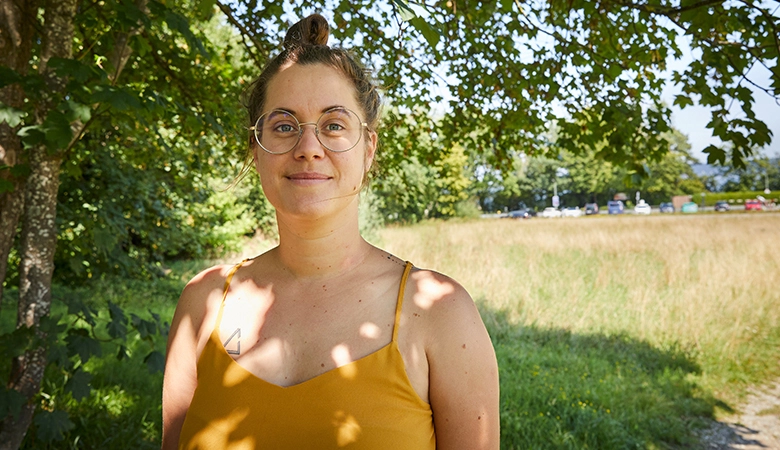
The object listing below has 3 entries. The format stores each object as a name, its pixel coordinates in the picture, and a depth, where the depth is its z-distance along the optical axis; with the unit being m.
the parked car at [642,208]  38.58
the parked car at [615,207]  42.09
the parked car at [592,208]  53.25
